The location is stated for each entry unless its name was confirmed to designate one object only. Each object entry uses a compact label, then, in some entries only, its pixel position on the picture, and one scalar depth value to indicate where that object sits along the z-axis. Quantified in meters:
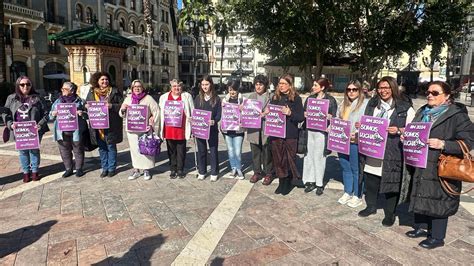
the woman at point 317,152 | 5.02
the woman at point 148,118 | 5.84
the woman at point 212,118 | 5.83
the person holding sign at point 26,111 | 5.55
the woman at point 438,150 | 3.28
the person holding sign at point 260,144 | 5.68
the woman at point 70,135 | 5.85
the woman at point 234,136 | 5.87
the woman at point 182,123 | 5.86
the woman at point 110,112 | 5.90
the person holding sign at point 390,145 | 3.96
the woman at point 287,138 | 5.09
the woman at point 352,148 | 4.59
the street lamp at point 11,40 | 27.06
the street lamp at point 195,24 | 29.68
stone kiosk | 15.59
